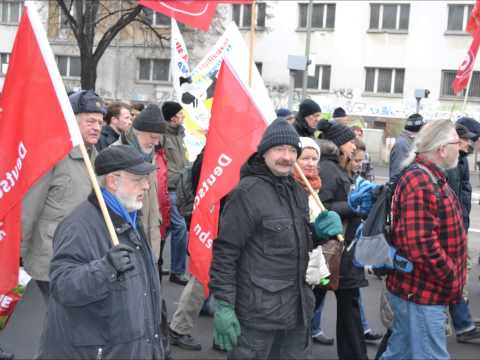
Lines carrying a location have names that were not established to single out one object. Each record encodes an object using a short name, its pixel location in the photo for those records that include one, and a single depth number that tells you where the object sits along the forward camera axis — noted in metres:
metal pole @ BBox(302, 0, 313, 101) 23.88
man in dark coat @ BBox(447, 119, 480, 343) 5.95
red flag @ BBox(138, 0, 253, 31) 4.95
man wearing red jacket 3.86
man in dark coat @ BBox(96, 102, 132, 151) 7.33
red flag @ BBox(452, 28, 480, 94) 8.05
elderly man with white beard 2.87
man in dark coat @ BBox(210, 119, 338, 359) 3.72
